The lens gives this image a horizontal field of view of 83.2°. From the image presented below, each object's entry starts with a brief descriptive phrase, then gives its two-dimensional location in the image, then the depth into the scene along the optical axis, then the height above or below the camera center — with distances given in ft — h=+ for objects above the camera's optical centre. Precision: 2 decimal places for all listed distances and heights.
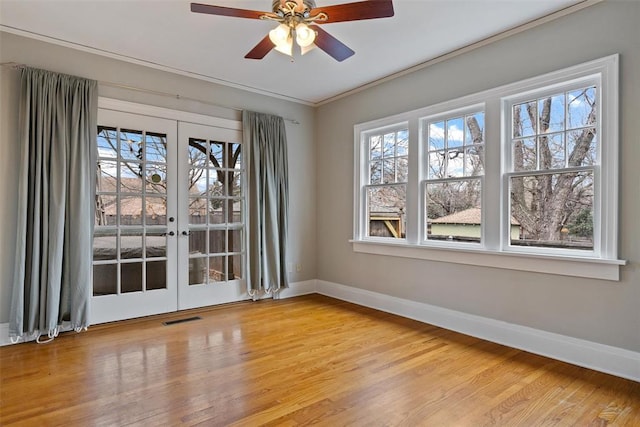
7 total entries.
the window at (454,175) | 11.35 +1.20
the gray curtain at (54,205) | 10.20 +0.20
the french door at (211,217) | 13.57 -0.20
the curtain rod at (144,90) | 10.28 +4.24
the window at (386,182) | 13.66 +1.17
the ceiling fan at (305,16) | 7.07 +4.04
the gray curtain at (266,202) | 14.89 +0.40
